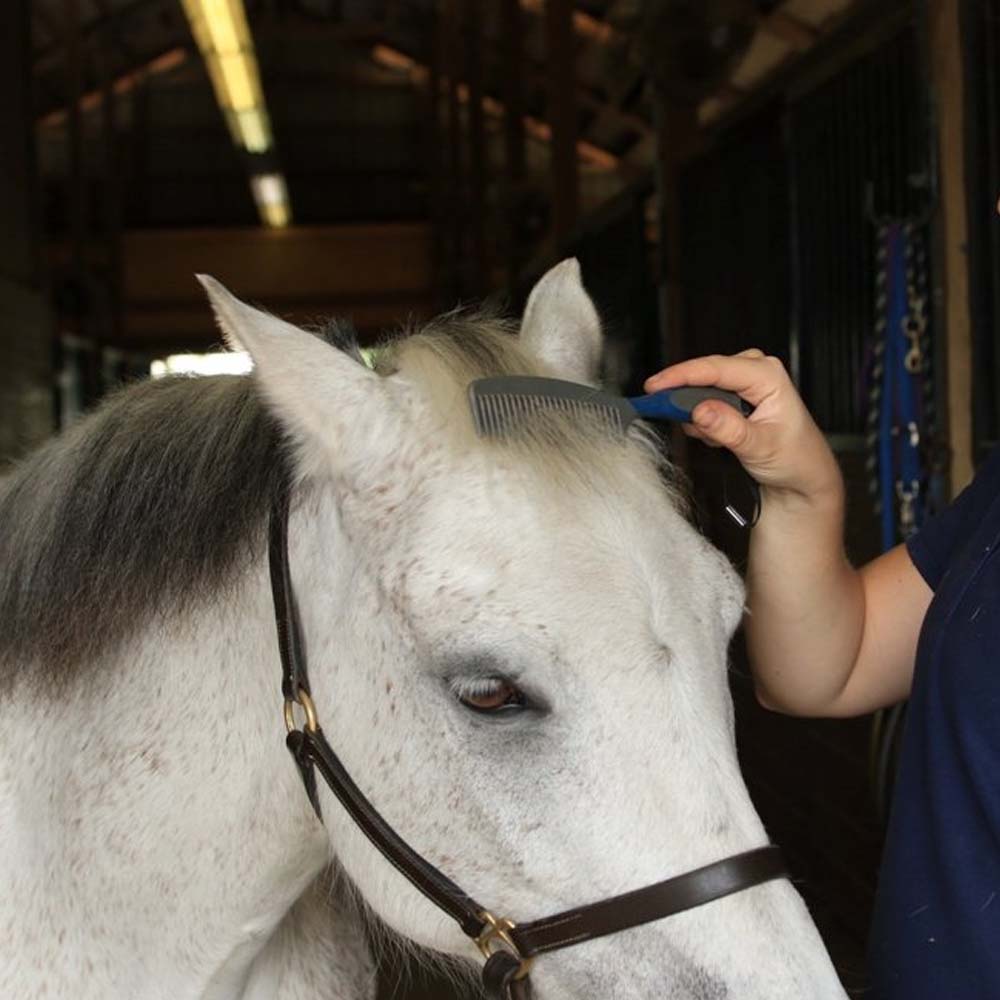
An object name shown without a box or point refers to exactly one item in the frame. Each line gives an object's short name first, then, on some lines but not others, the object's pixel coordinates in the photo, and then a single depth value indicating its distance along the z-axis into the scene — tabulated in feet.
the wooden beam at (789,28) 27.78
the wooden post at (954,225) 7.80
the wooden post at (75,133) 35.50
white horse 3.37
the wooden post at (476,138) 32.09
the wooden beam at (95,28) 44.20
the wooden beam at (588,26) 36.81
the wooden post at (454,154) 38.14
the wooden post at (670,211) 13.92
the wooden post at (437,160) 45.74
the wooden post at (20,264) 18.19
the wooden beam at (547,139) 50.49
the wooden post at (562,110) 23.58
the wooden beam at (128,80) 53.21
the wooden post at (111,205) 40.86
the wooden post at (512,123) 26.81
